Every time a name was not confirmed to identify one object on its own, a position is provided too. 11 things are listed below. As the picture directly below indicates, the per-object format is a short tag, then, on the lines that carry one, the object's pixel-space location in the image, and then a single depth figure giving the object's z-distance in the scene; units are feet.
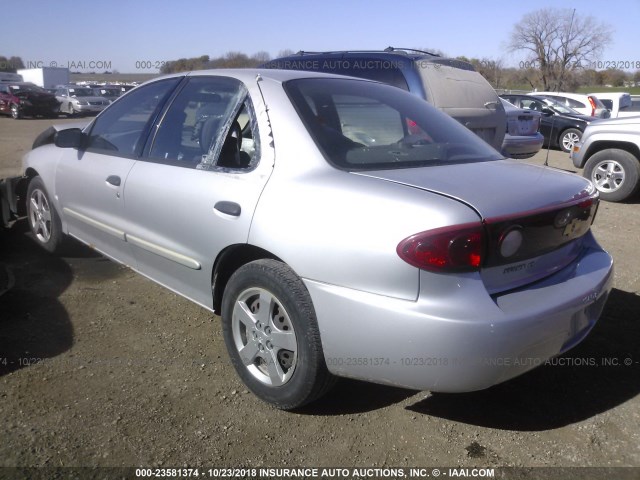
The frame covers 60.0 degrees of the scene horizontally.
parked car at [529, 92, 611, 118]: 52.37
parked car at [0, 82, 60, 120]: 78.74
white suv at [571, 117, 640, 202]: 24.43
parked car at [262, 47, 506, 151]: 19.44
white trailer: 139.13
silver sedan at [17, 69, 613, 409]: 7.11
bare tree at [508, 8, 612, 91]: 107.14
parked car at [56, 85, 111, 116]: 86.12
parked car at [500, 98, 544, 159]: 24.70
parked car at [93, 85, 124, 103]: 93.65
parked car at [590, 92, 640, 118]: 56.44
